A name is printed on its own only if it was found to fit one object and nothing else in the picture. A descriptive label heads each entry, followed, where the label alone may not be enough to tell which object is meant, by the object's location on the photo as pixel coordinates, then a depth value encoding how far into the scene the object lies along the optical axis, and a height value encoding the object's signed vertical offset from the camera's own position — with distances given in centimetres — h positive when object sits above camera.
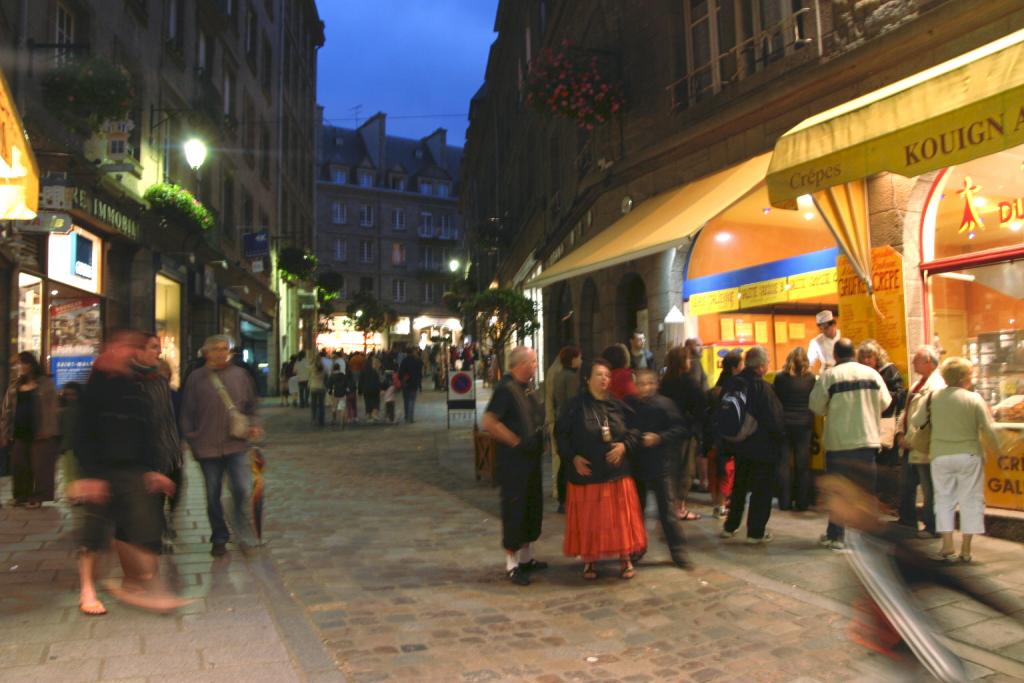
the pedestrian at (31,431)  789 -45
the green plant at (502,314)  1928 +153
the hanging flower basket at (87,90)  1128 +429
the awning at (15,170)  529 +157
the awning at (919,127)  507 +178
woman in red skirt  546 -76
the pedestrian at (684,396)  755 -23
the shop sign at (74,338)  1258 +80
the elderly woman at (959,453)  562 -63
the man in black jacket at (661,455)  583 -62
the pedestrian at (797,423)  742 -51
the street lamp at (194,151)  1487 +443
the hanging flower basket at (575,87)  1240 +457
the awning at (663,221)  881 +192
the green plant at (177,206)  1545 +357
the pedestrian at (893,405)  706 -35
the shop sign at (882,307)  776 +62
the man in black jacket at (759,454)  638 -69
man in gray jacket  622 -37
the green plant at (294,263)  2902 +439
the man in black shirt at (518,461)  550 -61
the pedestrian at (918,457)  630 -73
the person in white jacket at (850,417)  618 -38
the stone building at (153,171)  1131 +416
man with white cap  829 +27
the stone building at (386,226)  6181 +1244
